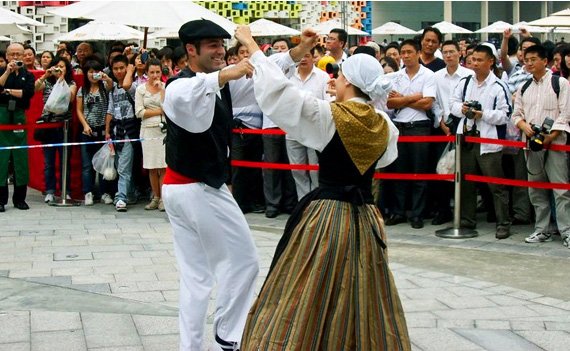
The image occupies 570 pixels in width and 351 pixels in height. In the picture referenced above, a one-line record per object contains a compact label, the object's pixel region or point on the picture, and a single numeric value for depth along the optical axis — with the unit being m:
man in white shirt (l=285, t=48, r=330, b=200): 10.29
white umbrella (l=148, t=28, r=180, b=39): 19.66
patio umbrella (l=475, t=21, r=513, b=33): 27.98
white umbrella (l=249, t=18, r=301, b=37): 20.75
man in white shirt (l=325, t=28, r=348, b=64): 11.30
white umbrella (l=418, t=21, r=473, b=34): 30.25
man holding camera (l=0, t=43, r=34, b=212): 10.73
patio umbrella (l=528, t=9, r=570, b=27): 15.51
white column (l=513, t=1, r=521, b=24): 40.12
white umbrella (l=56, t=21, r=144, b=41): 17.16
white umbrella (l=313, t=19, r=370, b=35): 21.53
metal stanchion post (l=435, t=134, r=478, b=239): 9.47
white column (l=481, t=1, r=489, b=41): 38.42
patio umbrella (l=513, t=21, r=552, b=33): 21.05
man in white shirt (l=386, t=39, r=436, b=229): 9.95
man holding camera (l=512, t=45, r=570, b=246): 8.80
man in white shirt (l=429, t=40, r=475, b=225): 9.98
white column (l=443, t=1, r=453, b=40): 35.28
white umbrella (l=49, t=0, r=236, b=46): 11.89
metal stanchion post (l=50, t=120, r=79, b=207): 11.41
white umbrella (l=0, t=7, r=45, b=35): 14.72
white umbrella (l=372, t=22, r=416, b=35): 29.99
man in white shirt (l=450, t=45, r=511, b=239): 9.34
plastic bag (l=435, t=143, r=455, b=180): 9.64
